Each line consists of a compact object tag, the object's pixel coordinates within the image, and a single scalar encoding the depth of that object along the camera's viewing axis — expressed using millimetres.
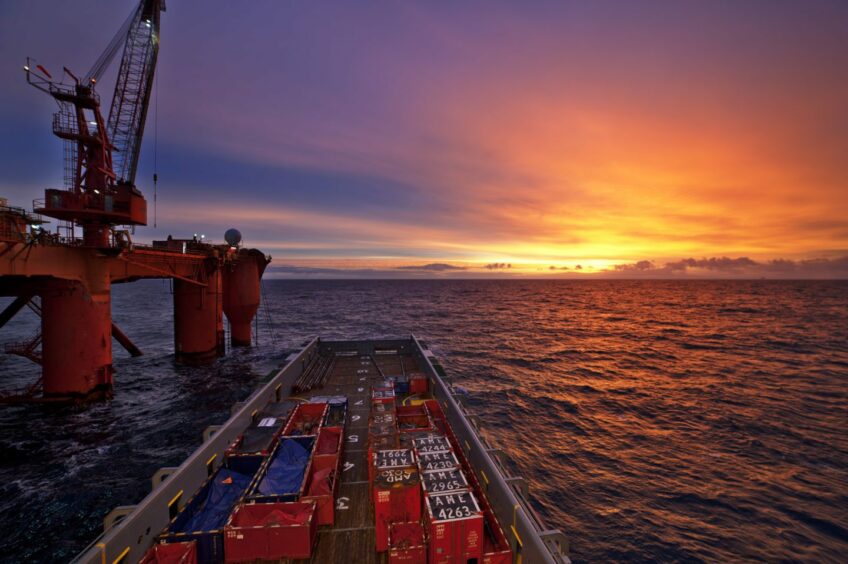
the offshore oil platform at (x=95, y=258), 25703
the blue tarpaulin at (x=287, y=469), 11828
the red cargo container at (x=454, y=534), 9461
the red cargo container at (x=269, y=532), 9859
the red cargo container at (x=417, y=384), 23969
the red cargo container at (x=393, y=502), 10484
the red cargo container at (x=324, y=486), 11344
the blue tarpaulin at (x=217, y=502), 10922
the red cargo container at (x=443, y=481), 11148
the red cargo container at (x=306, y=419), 16938
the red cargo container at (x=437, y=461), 12305
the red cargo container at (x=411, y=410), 18641
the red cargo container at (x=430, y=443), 13531
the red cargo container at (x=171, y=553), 9422
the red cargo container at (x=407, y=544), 9867
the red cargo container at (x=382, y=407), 17719
